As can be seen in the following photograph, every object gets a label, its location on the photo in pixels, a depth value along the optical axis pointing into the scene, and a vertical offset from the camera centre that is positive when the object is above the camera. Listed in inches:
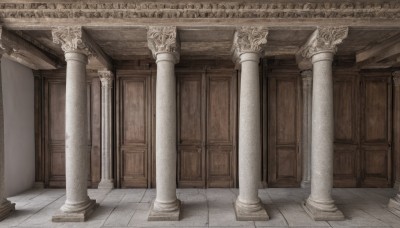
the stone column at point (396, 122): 265.6 -11.8
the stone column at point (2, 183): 188.9 -57.0
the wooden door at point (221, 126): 272.4 -16.0
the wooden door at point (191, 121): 272.8 -9.9
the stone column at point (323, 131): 185.9 -15.6
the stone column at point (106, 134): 267.6 -24.5
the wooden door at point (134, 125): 272.7 -14.4
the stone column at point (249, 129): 184.4 -13.4
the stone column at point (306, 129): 267.0 -19.4
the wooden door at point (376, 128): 271.9 -19.0
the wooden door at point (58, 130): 275.6 -20.1
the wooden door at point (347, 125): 271.7 -15.3
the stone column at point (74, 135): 183.0 -17.5
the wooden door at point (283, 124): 272.1 -13.9
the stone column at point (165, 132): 184.7 -15.5
